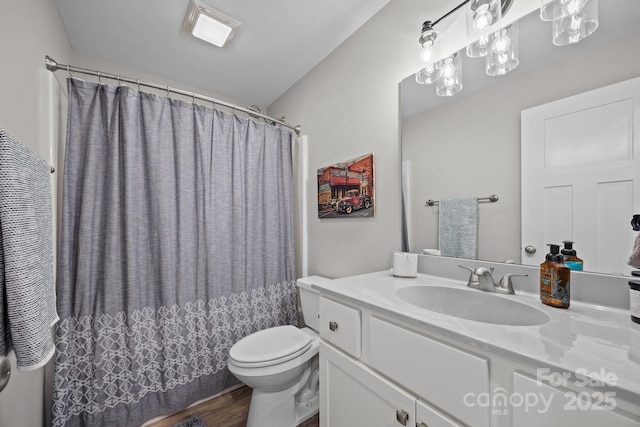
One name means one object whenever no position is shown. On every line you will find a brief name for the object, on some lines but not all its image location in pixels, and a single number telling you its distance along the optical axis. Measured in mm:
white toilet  1269
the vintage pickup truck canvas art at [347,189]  1541
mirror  780
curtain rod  1233
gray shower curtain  1303
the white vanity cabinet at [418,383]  485
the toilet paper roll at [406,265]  1195
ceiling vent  1426
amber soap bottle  748
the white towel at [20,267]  548
